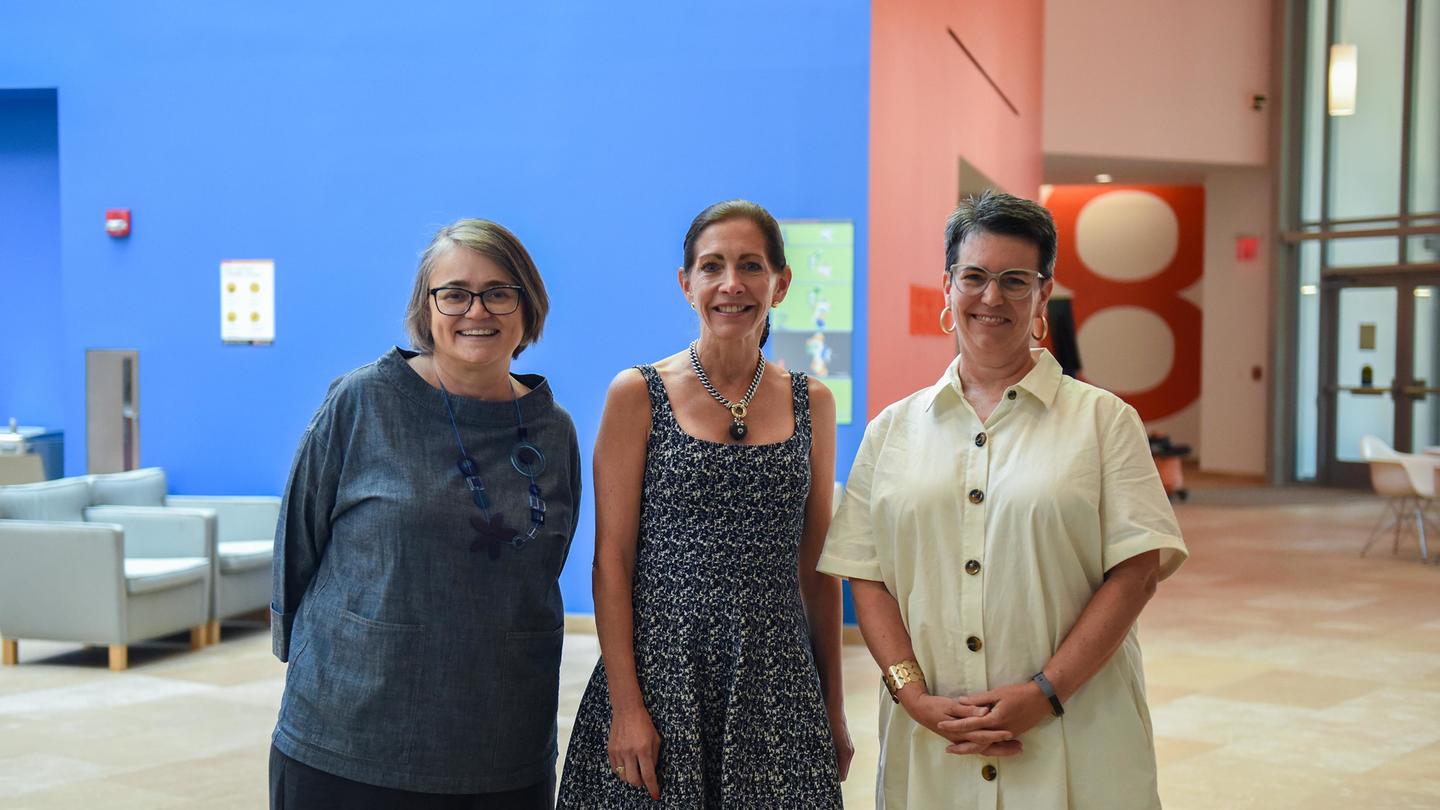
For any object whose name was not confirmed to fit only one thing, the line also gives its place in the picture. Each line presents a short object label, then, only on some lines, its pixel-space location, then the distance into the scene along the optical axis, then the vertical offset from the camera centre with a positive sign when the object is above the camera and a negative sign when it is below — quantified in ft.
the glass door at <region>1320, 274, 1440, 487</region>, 53.57 -0.45
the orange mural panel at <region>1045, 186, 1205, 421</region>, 66.13 +3.58
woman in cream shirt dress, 7.52 -1.24
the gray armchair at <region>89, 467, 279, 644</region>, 26.02 -3.81
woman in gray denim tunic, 7.89 -1.33
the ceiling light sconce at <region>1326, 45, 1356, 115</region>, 39.78 +8.56
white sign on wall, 27.04 +0.99
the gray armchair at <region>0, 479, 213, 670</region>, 23.56 -4.33
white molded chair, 36.40 -3.30
